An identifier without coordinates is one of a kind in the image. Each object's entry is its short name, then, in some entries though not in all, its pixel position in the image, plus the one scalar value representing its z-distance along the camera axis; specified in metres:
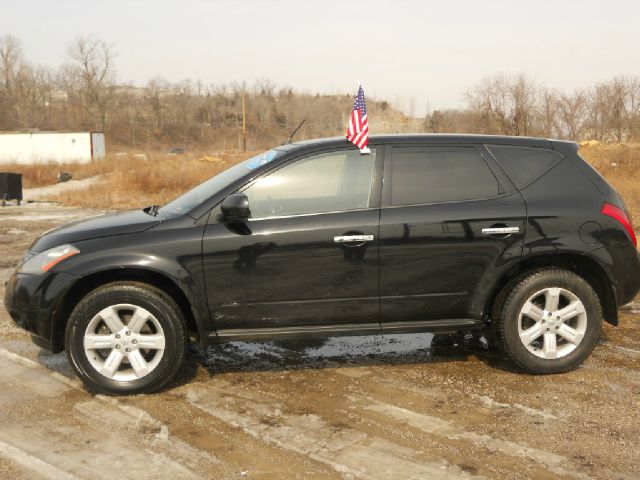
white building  51.25
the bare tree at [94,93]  90.94
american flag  4.61
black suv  4.27
